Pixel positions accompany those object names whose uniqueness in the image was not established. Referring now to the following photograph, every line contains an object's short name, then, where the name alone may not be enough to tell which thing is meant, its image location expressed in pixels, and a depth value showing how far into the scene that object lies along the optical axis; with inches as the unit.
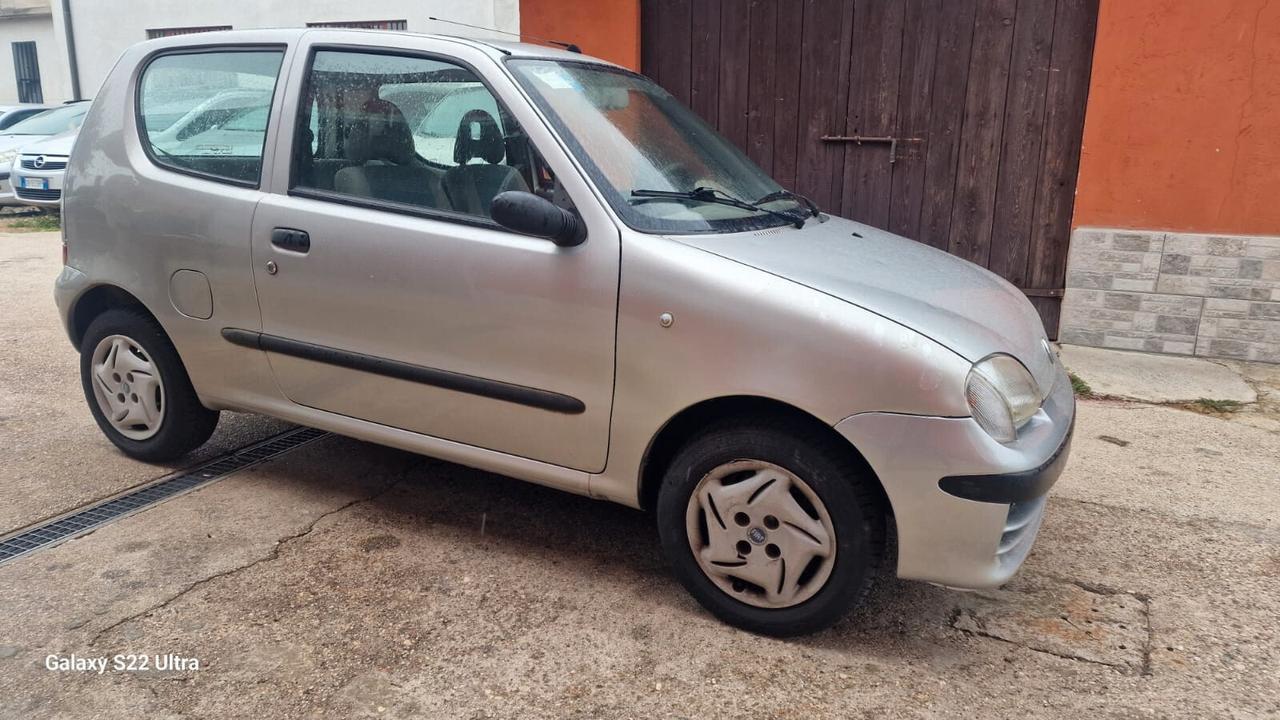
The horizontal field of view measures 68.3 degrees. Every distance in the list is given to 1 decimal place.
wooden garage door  228.2
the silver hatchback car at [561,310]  98.8
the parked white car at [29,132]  468.1
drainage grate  128.6
